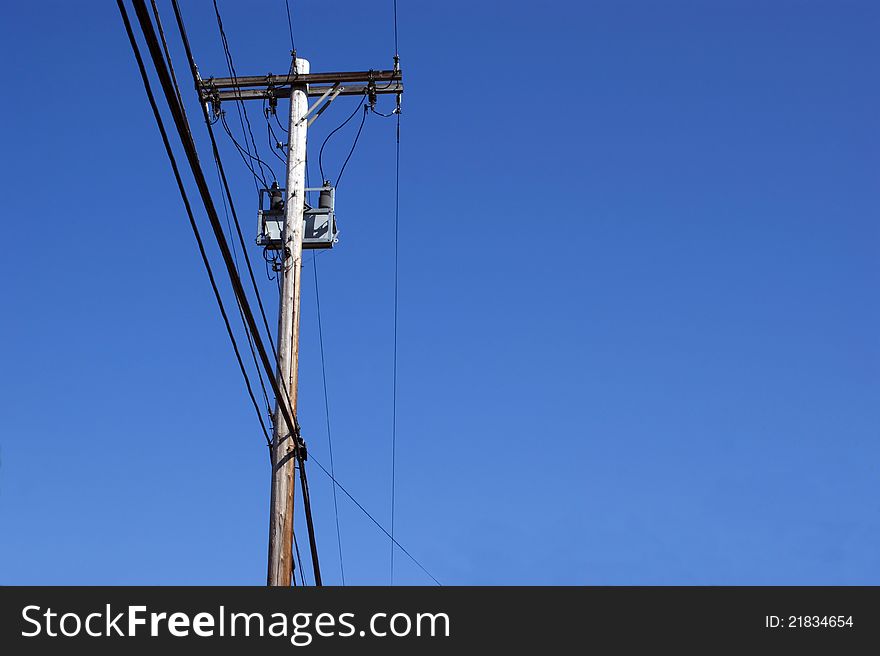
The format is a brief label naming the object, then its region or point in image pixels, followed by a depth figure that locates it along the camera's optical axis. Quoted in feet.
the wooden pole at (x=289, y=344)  34.22
